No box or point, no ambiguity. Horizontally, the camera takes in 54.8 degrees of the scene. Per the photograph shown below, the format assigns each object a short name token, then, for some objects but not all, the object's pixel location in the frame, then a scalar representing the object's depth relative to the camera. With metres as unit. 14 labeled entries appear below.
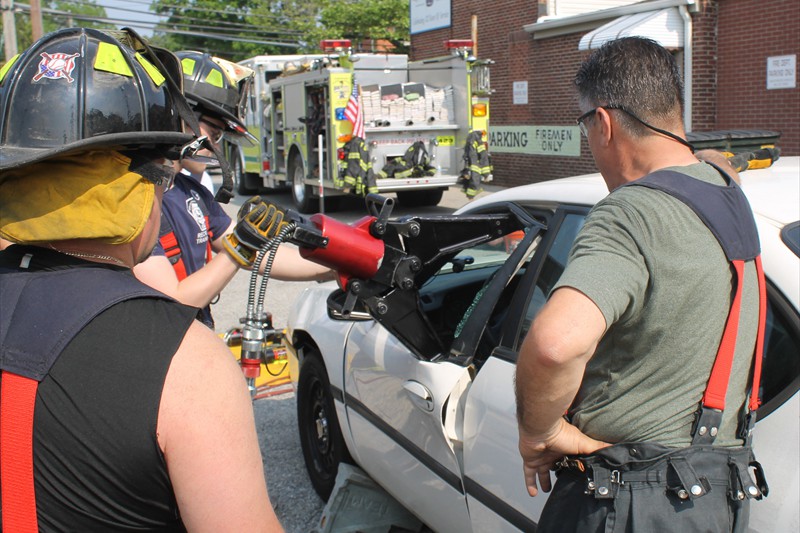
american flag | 12.51
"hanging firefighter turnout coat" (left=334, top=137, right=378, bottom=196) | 12.50
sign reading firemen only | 15.70
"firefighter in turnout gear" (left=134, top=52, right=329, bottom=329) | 2.63
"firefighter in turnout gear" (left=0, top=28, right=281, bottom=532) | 1.18
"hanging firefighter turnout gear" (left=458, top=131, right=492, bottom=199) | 13.05
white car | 1.97
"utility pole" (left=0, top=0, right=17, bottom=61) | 20.52
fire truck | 12.77
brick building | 12.40
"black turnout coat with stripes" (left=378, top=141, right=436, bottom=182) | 13.12
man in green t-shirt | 1.59
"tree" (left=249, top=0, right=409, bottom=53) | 30.70
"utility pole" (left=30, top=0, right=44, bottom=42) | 19.36
